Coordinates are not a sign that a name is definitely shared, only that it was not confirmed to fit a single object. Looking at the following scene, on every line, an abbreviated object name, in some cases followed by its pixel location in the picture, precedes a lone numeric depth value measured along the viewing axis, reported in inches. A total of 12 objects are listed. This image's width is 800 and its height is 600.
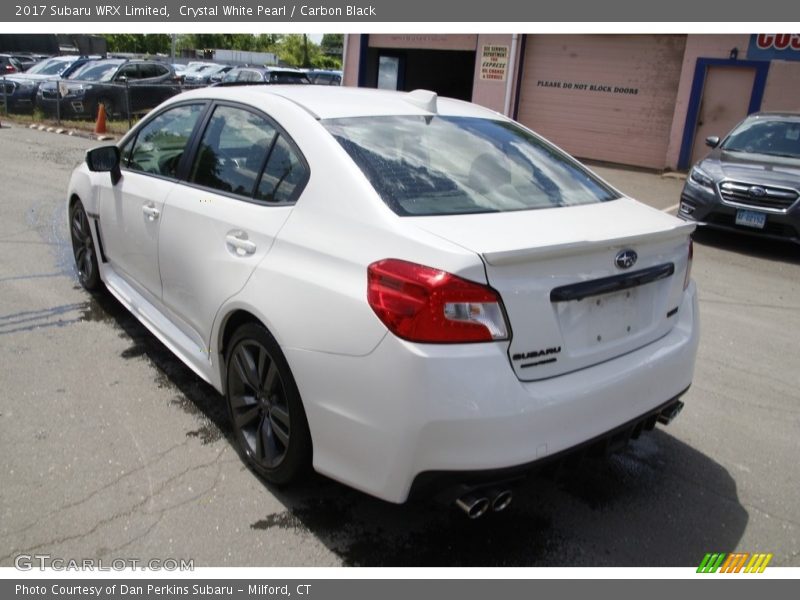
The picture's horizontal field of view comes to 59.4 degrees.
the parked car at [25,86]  802.8
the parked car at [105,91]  733.3
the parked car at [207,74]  1216.2
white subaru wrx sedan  92.8
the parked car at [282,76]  817.5
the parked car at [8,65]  1138.0
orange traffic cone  658.2
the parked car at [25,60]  1217.9
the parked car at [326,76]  935.7
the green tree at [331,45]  3480.6
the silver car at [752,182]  317.4
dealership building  582.6
